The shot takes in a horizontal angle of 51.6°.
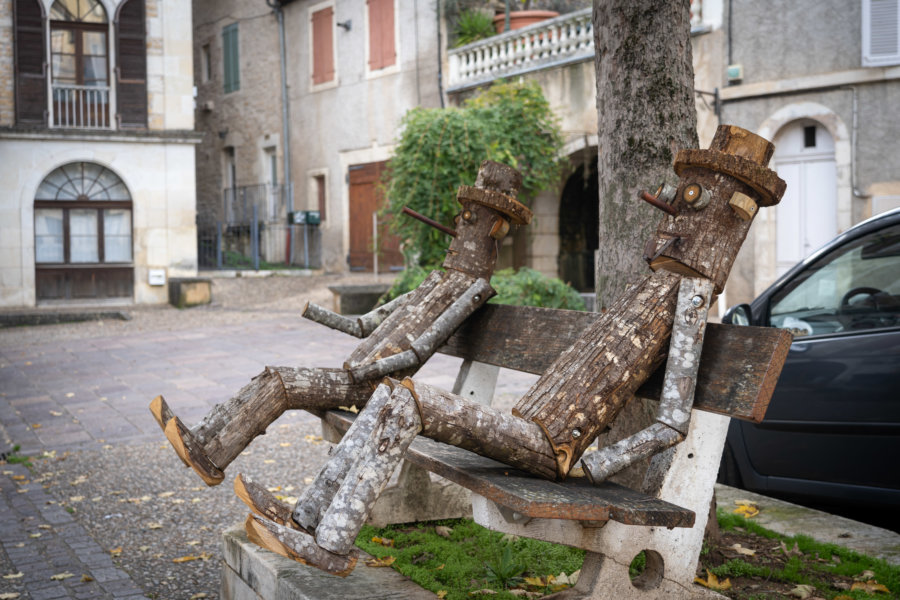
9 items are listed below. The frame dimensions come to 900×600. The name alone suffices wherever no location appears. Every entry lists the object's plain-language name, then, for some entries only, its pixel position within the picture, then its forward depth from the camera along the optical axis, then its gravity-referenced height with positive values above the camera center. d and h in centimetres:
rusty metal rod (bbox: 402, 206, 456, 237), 327 +15
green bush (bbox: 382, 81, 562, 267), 1318 +149
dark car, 368 -52
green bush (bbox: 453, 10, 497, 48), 1770 +450
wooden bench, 224 -58
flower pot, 1666 +443
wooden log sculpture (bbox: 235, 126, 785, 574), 222 -31
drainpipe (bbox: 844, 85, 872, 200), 1205 +141
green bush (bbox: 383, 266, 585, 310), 1170 -36
